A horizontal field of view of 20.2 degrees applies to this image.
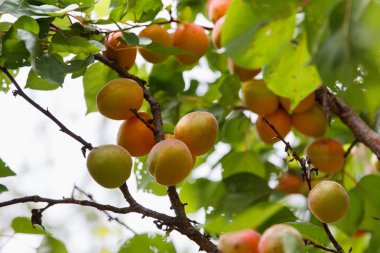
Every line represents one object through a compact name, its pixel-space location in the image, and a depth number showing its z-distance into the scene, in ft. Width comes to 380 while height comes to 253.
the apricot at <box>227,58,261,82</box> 4.07
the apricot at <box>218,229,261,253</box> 2.99
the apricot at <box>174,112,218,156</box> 3.47
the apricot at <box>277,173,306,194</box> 4.47
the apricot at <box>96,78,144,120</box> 3.51
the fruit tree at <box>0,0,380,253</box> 3.01
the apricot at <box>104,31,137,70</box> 3.74
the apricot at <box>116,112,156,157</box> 3.54
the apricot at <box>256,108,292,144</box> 4.21
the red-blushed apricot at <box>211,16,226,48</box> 3.97
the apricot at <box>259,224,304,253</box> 2.91
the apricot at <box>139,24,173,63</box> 3.84
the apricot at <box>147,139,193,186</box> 3.30
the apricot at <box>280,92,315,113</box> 4.15
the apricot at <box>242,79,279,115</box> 4.15
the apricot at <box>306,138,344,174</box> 4.25
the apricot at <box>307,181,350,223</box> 3.22
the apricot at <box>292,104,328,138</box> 4.24
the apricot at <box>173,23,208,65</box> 4.04
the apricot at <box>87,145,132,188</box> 3.31
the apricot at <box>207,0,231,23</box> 4.12
